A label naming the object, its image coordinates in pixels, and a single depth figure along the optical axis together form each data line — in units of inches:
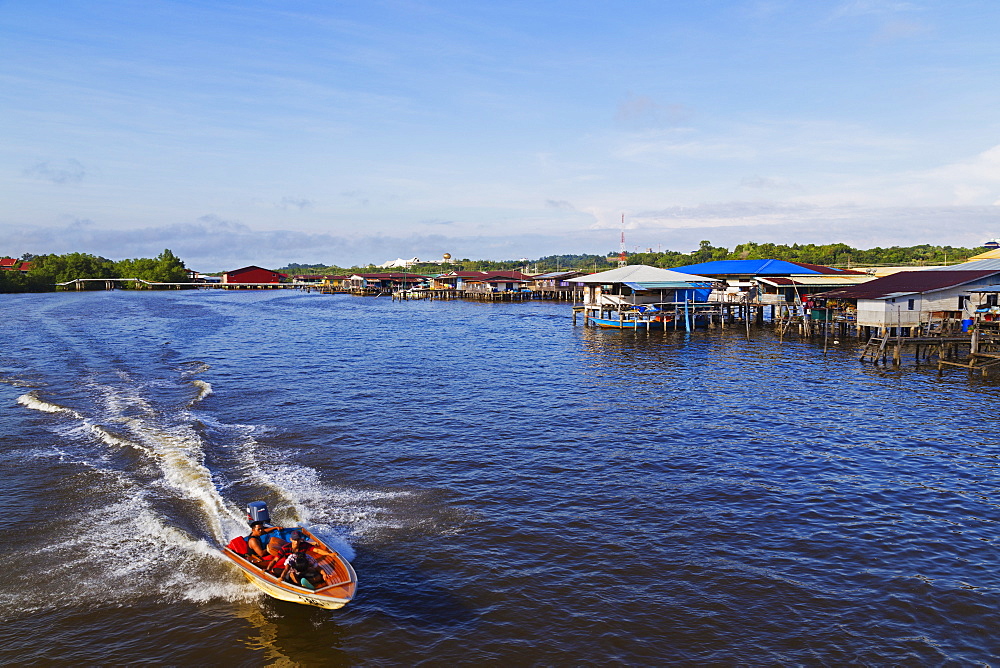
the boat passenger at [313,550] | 539.8
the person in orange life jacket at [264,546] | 556.7
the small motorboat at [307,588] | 514.6
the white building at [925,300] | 1793.8
